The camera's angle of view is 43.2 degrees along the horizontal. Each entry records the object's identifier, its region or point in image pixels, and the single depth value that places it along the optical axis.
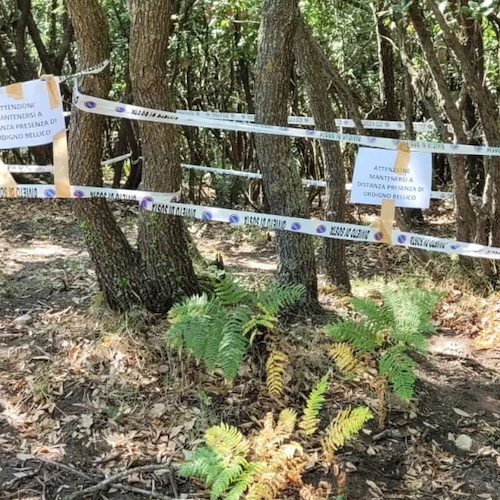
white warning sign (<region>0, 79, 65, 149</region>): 3.92
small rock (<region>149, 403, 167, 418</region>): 3.52
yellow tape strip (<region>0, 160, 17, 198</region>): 4.06
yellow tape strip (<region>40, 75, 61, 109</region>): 3.91
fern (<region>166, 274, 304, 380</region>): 3.32
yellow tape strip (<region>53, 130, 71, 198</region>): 3.94
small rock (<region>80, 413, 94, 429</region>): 3.44
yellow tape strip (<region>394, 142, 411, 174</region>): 3.96
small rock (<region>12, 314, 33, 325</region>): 4.40
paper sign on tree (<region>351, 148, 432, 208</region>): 3.94
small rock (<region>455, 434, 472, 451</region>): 3.42
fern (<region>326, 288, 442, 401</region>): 3.36
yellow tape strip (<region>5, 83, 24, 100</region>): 3.91
